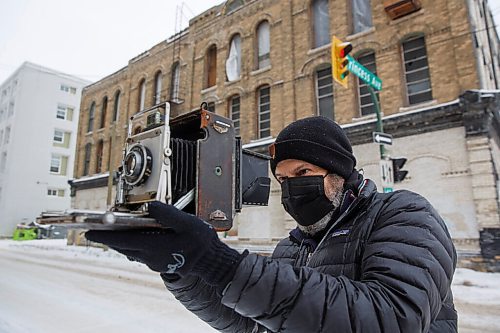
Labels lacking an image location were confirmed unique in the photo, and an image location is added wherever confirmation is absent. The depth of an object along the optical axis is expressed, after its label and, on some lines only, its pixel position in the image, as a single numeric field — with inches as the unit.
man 37.3
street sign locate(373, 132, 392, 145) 293.1
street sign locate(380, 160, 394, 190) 285.4
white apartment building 1311.5
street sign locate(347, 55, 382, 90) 290.4
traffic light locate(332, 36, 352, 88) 284.2
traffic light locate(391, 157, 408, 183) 292.8
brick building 389.7
